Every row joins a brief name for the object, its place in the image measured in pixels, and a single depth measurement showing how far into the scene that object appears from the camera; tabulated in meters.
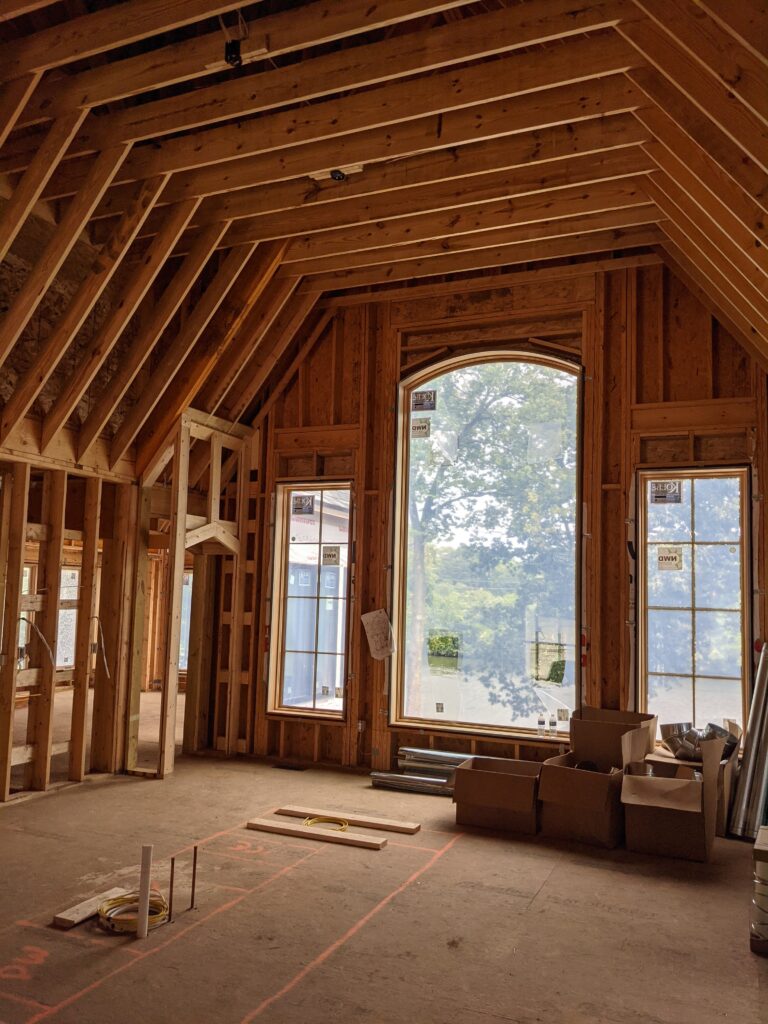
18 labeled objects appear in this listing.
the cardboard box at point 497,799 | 5.59
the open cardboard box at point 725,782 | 5.68
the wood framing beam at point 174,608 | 7.12
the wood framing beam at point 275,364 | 7.96
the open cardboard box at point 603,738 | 6.07
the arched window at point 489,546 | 7.19
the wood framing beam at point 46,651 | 6.41
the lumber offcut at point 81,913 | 3.88
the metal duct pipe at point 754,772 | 5.70
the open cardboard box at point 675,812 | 5.14
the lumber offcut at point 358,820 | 5.68
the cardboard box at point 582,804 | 5.34
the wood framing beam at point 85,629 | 6.82
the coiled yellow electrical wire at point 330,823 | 5.70
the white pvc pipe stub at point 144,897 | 3.66
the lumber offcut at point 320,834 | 5.33
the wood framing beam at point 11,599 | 6.07
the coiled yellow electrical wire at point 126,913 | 3.83
